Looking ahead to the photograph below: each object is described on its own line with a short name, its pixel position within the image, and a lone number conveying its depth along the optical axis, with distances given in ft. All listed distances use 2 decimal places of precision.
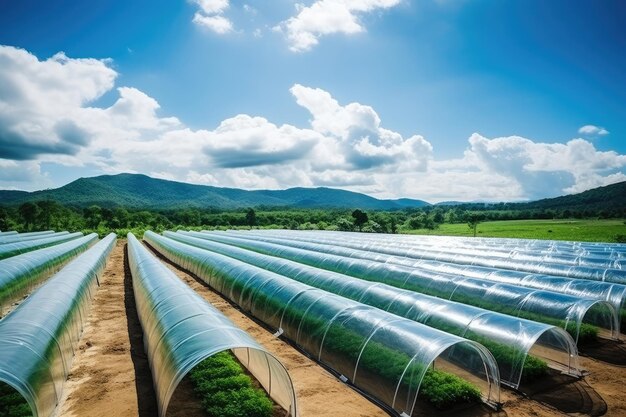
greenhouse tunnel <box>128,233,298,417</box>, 24.63
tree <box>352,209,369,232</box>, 271.28
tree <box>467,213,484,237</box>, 209.05
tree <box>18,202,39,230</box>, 266.77
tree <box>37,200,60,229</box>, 278.46
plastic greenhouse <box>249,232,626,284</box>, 63.26
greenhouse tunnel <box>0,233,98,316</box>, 58.75
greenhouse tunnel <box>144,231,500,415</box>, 28.19
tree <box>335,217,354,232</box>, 274.50
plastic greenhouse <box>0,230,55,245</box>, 139.39
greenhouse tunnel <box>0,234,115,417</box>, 23.82
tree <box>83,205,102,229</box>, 305.12
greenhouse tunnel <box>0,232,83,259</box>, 99.12
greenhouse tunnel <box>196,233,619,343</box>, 41.11
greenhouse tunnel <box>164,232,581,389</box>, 32.96
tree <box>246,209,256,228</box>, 346.54
